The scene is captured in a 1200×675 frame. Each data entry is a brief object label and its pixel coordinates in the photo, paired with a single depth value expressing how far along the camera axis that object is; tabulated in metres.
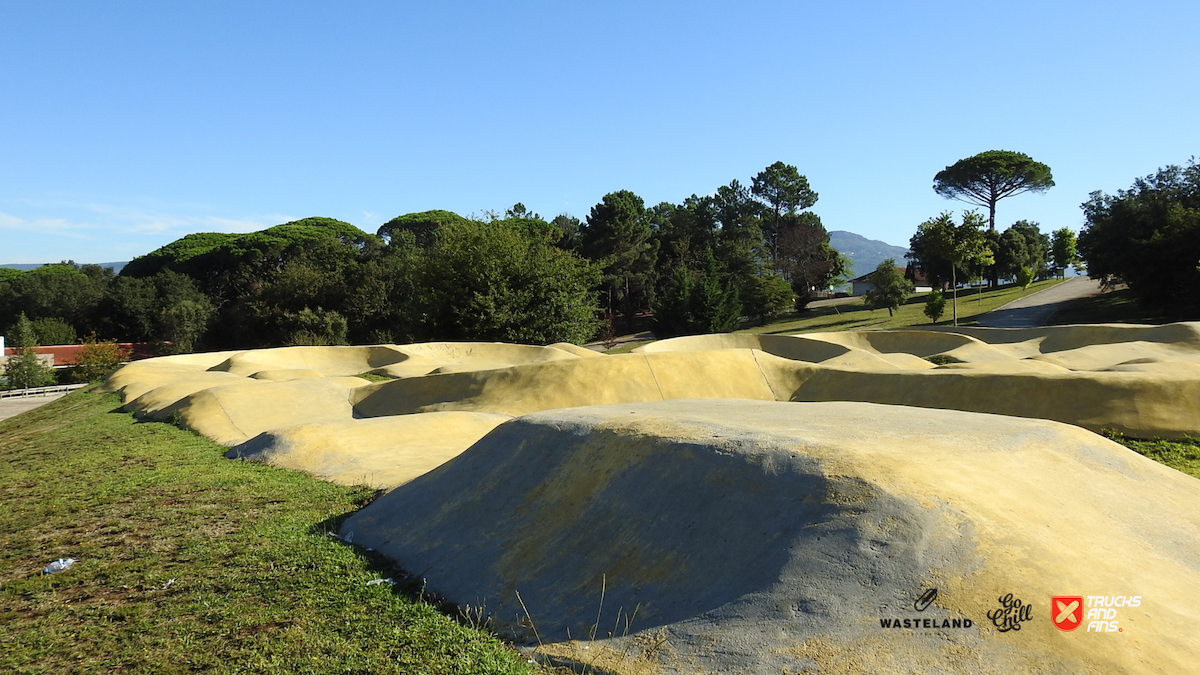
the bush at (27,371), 42.72
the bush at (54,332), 57.94
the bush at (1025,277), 58.93
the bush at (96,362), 44.84
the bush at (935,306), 45.69
